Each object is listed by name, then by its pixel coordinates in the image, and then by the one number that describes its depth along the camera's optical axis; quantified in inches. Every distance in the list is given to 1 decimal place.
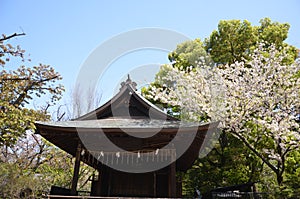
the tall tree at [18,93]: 417.1
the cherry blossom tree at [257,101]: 426.9
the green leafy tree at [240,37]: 644.7
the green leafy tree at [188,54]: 697.0
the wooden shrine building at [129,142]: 281.9
